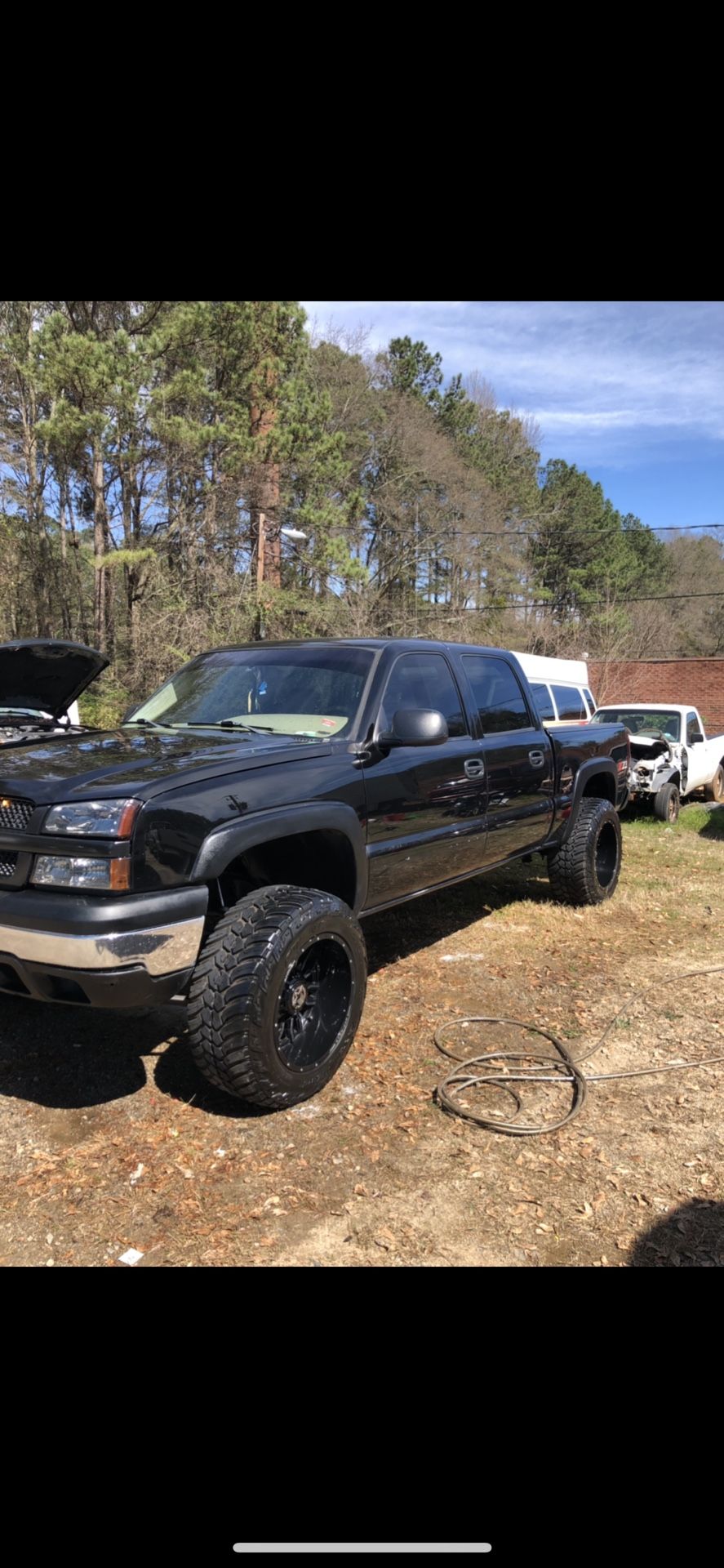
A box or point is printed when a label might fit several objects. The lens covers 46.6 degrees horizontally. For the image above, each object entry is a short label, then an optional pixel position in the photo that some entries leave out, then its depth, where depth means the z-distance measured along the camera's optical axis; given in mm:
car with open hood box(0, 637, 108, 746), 5379
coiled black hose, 3186
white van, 11180
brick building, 27438
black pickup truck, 2656
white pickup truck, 10664
